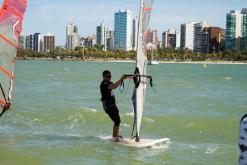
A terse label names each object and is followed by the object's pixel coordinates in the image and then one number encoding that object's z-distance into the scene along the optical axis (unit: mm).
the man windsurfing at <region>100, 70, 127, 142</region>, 11282
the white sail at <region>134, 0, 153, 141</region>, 10936
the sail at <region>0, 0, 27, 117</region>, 9103
